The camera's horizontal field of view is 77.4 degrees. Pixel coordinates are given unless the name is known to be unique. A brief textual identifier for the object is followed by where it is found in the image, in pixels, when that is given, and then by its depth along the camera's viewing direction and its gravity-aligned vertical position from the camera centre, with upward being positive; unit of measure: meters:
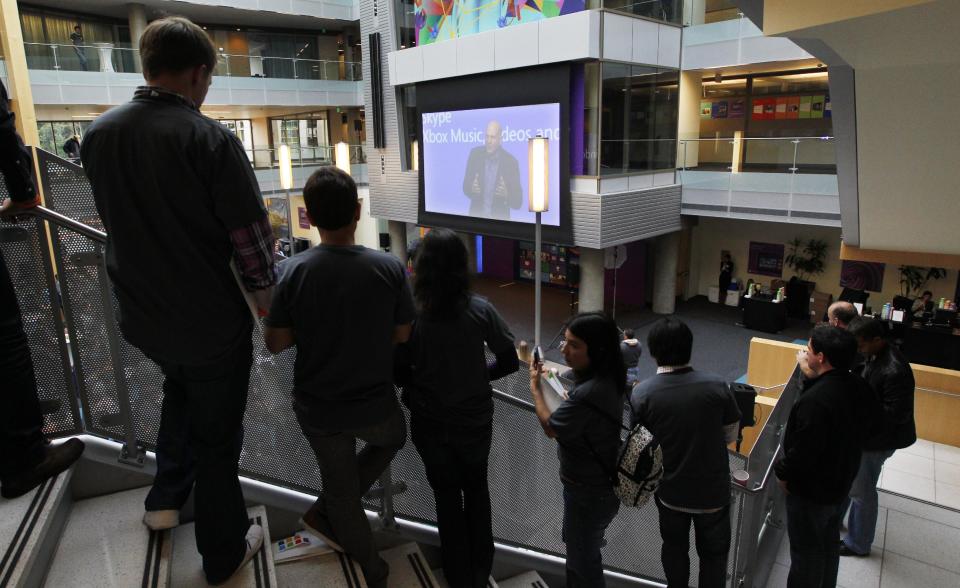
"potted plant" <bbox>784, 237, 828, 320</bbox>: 14.67 -2.85
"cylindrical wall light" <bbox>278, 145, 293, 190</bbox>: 8.39 -0.02
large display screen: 13.35 -0.01
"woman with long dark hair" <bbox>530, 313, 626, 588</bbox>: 2.33 -1.00
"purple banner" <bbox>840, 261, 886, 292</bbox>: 13.91 -2.83
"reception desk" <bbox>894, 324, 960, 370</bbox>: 10.97 -3.56
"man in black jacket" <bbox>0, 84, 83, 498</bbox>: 1.97 -0.73
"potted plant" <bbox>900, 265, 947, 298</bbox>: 12.96 -2.74
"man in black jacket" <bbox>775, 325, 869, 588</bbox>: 2.91 -1.39
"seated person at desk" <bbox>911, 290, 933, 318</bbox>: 11.94 -3.07
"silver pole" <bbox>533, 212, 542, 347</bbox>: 6.60 -1.39
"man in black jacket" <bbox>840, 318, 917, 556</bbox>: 3.79 -1.56
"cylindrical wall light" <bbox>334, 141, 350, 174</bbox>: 8.76 +0.12
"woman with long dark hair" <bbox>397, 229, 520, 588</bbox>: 2.14 -0.81
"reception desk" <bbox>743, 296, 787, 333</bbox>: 13.74 -3.65
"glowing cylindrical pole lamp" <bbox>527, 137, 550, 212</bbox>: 7.09 -0.17
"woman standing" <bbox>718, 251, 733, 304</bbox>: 15.93 -3.04
